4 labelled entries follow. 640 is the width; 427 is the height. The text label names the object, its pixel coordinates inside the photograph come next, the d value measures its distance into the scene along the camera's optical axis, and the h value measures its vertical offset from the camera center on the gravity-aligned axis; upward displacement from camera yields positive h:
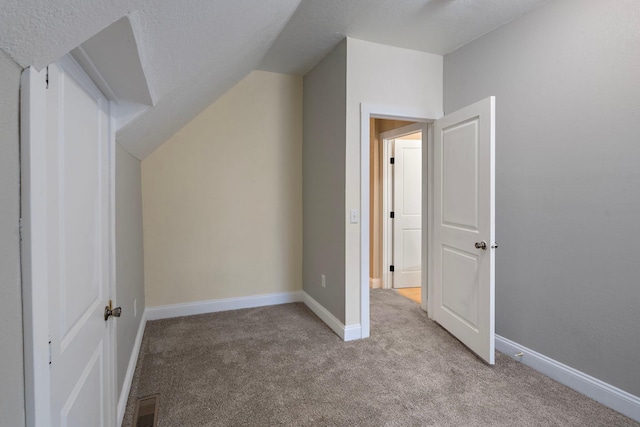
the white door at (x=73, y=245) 0.76 -0.13
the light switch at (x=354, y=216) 2.82 -0.12
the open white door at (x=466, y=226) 2.36 -0.20
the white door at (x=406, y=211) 4.34 -0.13
